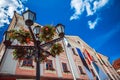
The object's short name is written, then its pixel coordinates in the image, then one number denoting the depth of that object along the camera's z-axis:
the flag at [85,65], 9.73
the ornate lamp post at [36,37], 5.32
